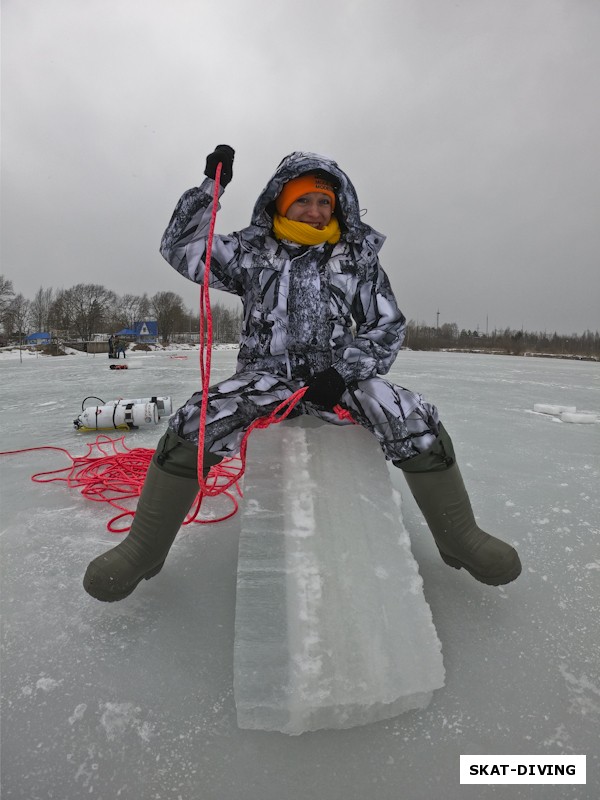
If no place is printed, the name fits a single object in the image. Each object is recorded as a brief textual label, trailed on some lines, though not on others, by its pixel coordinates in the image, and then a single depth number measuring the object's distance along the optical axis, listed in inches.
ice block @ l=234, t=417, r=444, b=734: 37.6
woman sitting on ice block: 51.8
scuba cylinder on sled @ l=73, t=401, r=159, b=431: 147.6
